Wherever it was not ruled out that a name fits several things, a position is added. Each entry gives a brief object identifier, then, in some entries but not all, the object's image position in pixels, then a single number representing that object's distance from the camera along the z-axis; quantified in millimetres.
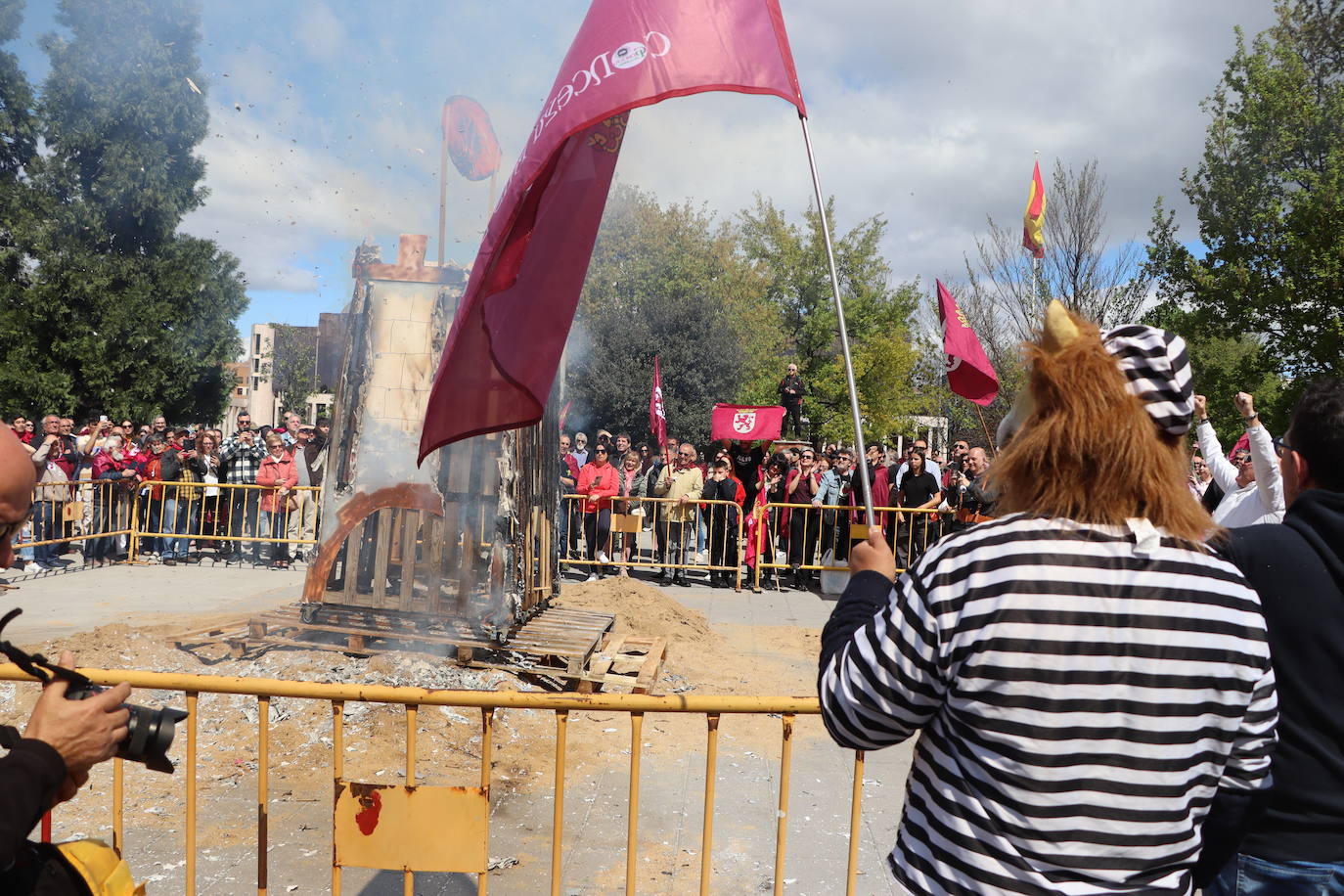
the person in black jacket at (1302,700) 1920
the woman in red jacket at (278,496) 13102
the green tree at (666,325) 34188
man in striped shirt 1503
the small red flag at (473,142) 5828
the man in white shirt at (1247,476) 3859
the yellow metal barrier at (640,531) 12773
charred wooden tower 6609
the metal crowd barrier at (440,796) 2762
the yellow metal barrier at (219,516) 12820
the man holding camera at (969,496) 11013
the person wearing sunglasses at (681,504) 13047
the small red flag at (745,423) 13938
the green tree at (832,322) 30781
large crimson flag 2879
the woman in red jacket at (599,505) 13117
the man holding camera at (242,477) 13242
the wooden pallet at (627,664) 6762
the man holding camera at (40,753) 1555
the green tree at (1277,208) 18859
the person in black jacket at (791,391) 22234
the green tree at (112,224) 26609
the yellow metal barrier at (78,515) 11781
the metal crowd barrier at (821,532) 12562
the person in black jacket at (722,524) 12969
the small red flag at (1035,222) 14695
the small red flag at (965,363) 6406
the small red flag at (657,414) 16469
